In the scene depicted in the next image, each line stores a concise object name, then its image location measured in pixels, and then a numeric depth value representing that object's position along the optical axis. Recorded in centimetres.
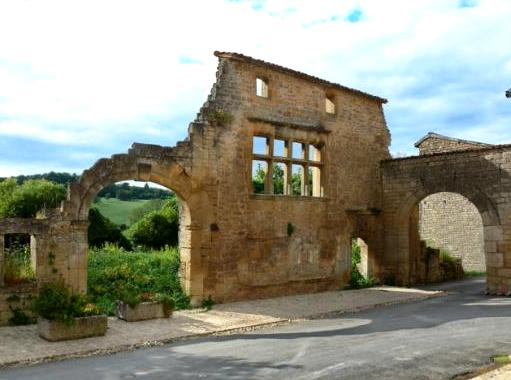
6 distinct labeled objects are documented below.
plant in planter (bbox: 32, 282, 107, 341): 833
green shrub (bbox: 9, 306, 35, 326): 940
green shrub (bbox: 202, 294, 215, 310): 1188
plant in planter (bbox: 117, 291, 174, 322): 1001
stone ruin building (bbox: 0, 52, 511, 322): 1114
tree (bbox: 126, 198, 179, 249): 2359
